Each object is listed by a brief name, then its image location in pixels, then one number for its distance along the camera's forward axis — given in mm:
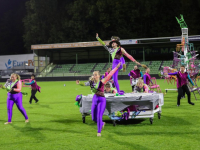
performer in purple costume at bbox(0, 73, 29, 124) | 9223
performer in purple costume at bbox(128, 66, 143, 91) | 16422
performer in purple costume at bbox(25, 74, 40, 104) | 15777
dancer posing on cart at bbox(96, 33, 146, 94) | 8828
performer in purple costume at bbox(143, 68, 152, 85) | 14904
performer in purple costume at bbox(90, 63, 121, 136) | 7088
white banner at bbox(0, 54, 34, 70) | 51812
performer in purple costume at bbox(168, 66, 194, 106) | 12552
